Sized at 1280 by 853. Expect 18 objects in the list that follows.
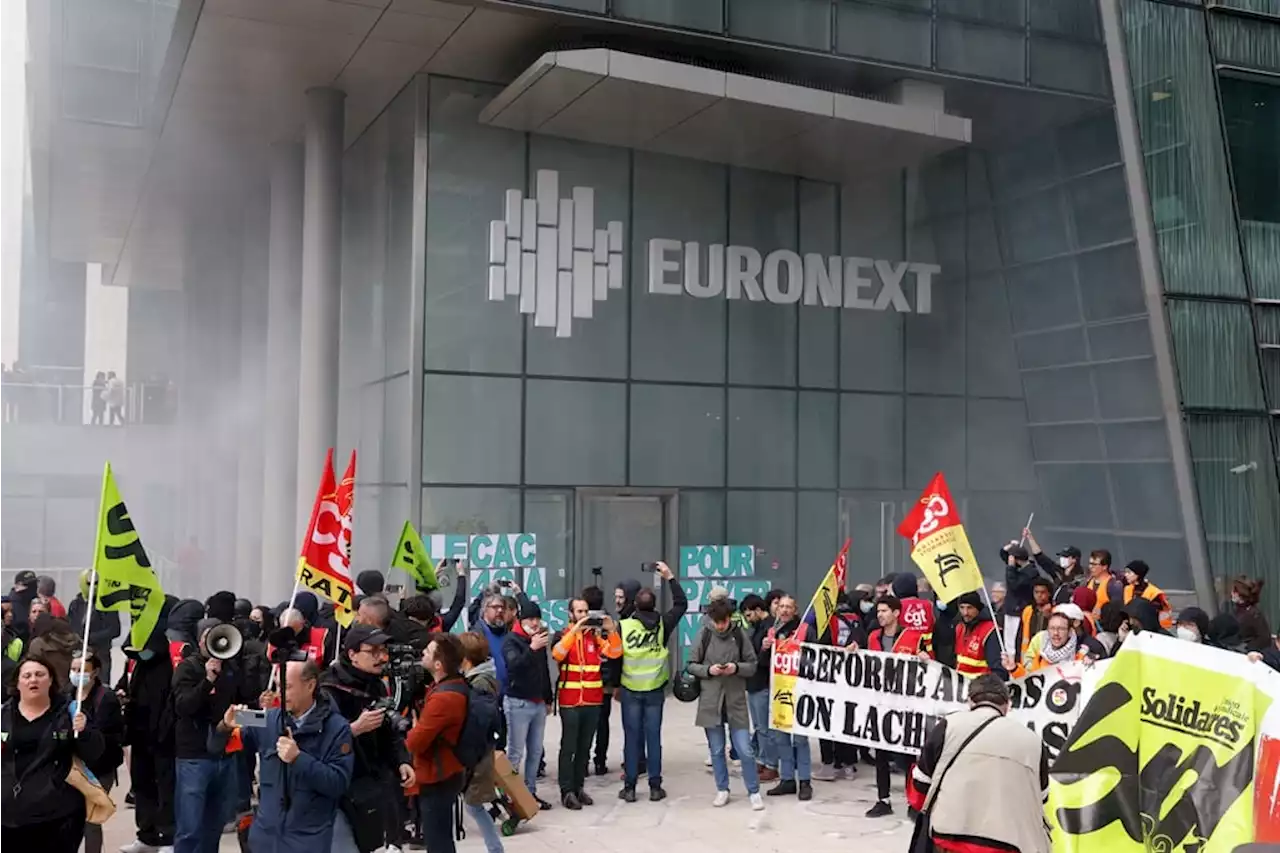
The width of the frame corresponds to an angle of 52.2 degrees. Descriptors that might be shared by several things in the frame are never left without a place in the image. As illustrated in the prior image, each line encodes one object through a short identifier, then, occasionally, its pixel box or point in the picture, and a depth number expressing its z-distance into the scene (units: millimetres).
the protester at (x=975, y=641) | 10625
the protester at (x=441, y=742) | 7371
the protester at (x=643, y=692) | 11422
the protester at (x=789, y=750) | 11406
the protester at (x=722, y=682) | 11031
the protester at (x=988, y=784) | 5957
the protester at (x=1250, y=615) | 11734
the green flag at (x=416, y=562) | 11789
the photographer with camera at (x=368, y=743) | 6586
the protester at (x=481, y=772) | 8172
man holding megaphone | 7820
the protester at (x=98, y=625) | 13258
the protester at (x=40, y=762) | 6129
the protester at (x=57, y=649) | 6359
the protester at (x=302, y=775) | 6207
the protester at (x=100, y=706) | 7027
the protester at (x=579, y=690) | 11172
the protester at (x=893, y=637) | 11125
